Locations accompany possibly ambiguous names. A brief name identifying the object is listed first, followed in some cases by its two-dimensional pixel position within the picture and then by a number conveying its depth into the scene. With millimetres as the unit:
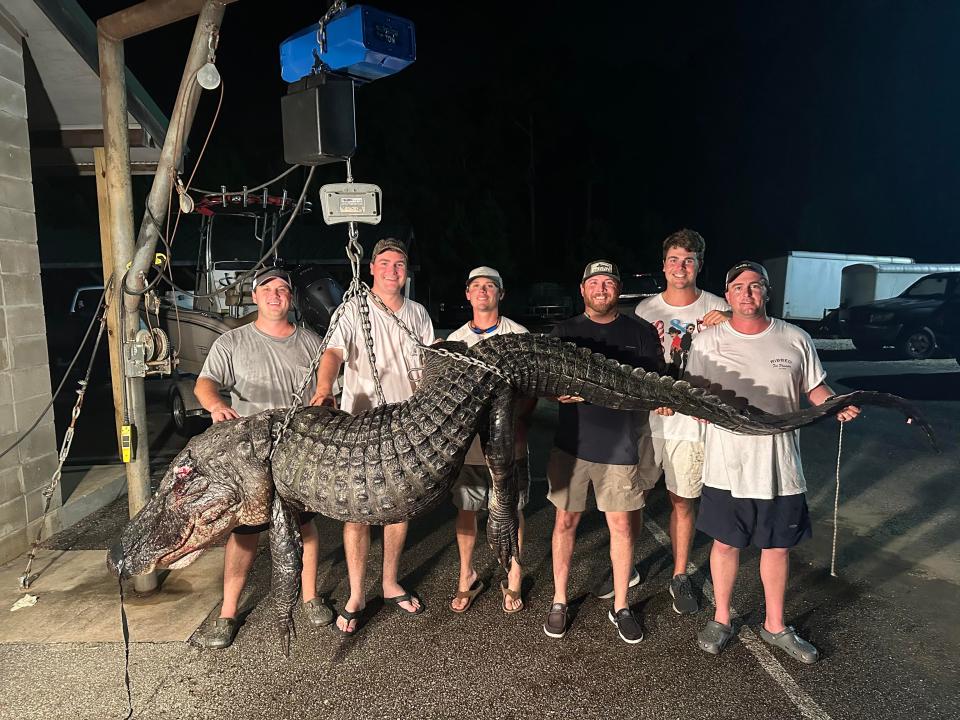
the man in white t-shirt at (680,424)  3502
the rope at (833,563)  3859
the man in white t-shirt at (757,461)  2994
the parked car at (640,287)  13504
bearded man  3295
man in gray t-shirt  3271
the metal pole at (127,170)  3264
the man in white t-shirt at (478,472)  3463
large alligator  2578
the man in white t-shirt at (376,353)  3312
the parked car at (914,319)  12656
